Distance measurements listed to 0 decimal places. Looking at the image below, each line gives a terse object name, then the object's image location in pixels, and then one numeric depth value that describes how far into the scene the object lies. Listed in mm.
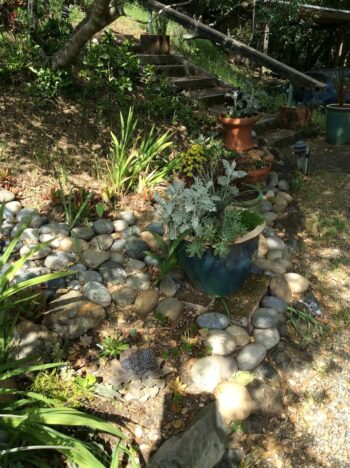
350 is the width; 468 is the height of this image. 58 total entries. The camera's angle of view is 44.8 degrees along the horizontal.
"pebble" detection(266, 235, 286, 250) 3951
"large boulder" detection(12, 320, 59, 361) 2525
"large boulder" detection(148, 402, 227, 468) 2168
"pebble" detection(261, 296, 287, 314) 3320
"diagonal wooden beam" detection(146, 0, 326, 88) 6395
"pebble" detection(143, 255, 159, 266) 3471
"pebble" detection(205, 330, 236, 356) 2844
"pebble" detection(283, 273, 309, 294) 3580
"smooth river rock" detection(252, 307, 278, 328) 3113
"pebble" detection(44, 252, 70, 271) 3232
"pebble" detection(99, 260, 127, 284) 3281
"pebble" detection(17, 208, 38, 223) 3579
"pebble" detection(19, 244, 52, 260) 3305
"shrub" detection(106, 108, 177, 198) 4075
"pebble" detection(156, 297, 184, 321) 3053
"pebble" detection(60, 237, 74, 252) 3449
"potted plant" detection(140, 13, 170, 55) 7008
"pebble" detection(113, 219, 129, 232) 3811
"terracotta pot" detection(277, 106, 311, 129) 7066
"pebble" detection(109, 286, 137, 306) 3125
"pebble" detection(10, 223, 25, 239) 3447
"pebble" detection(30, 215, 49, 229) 3598
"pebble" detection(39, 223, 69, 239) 3549
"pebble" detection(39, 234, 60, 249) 3471
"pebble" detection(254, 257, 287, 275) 3660
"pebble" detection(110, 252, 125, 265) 3462
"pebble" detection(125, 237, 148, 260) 3539
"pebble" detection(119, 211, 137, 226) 3914
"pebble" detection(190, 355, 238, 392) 2676
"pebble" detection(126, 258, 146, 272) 3422
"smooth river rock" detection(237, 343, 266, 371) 2816
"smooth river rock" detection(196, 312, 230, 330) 2996
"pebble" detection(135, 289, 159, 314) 3090
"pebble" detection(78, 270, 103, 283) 3205
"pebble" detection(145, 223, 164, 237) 3784
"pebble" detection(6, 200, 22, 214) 3656
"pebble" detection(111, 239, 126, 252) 3596
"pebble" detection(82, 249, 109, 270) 3357
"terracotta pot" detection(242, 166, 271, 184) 4887
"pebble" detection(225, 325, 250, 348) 2947
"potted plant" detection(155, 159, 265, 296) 2914
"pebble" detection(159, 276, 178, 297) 3240
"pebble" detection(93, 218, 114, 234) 3729
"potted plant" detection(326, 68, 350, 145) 7074
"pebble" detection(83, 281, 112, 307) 3049
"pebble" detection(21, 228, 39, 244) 3426
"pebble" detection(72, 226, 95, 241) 3602
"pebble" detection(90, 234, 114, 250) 3568
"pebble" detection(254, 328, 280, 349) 3002
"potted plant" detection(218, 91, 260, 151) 5211
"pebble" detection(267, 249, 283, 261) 3809
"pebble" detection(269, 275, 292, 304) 3443
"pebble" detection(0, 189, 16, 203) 3732
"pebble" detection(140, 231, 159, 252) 3624
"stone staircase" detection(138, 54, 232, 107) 6535
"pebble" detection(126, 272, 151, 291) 3254
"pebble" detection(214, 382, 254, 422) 2564
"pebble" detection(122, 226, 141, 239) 3750
